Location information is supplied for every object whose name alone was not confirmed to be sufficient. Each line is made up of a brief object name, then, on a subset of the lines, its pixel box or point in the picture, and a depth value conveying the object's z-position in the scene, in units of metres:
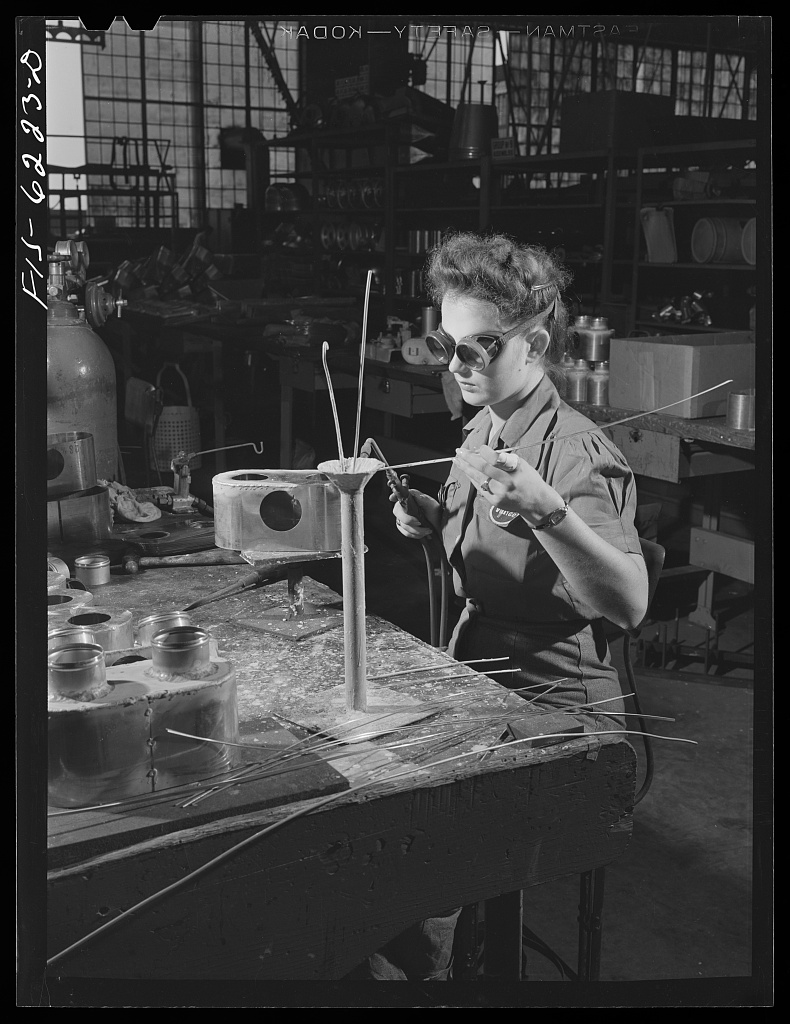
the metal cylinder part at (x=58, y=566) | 1.61
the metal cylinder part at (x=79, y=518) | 1.84
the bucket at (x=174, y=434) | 2.83
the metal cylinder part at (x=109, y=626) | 1.28
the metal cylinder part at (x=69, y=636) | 1.18
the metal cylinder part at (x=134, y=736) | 1.01
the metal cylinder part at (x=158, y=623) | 1.30
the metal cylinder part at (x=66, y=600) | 1.38
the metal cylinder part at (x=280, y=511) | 1.32
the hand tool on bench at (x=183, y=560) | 1.86
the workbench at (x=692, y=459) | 2.89
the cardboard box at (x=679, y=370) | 2.62
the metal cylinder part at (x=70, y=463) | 1.72
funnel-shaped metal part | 1.17
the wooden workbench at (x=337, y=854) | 1.01
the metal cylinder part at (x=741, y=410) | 2.59
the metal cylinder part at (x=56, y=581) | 1.54
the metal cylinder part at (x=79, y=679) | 1.01
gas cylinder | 1.86
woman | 1.38
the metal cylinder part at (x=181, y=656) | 1.05
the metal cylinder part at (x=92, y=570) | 1.75
